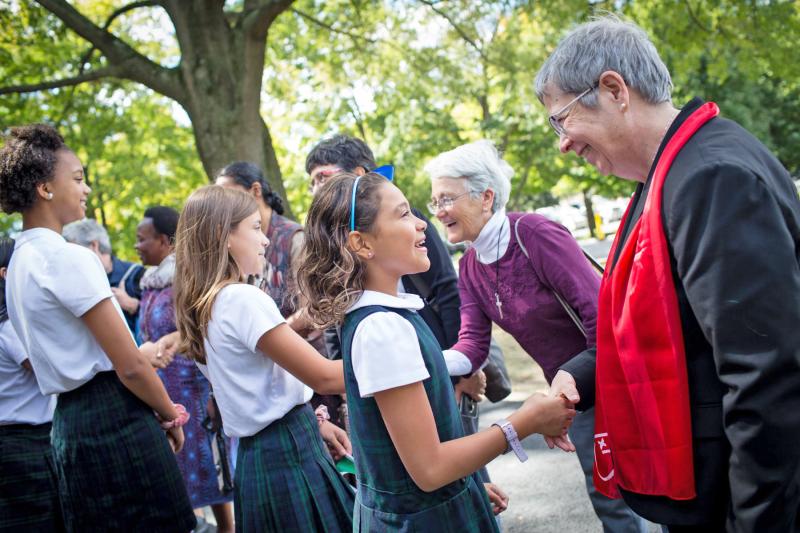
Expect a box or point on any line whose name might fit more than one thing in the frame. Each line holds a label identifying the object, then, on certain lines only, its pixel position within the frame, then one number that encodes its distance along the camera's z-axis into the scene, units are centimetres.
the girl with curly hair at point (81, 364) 285
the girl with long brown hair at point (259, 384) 252
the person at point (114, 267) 559
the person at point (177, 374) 480
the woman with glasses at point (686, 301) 147
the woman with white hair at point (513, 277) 290
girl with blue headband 187
